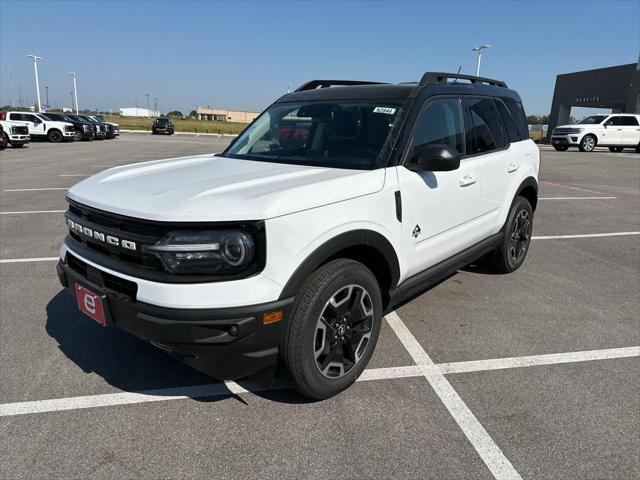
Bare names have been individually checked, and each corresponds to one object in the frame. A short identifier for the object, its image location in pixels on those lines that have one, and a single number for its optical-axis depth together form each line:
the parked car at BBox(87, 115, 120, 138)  34.47
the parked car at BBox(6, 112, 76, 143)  26.86
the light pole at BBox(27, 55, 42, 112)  53.94
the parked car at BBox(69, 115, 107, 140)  32.27
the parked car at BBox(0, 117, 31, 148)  21.94
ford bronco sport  2.20
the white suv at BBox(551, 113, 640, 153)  24.20
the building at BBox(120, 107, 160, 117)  183.00
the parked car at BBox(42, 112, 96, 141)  29.32
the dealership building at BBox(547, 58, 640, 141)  34.78
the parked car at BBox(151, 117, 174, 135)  46.17
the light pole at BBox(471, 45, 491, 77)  41.12
